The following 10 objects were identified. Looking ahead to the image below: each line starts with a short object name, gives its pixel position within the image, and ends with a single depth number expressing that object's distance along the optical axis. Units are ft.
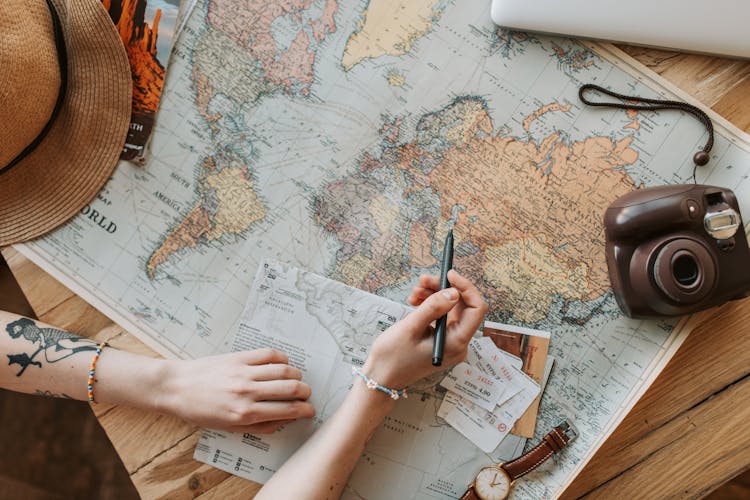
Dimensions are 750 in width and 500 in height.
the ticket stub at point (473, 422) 2.92
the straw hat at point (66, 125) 2.81
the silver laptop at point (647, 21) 2.76
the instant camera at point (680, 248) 2.60
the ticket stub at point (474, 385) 2.94
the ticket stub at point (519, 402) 2.93
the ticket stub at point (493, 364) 2.94
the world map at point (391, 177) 2.96
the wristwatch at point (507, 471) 2.85
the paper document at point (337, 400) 2.93
